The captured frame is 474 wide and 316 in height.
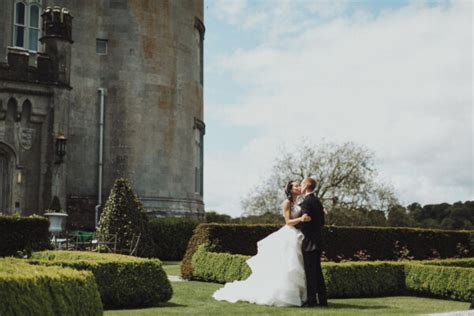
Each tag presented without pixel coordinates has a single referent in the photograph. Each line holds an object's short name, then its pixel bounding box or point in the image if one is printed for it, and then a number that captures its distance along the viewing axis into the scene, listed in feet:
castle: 76.69
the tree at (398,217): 143.02
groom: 37.58
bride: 37.50
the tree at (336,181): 137.90
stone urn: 65.64
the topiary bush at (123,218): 64.59
